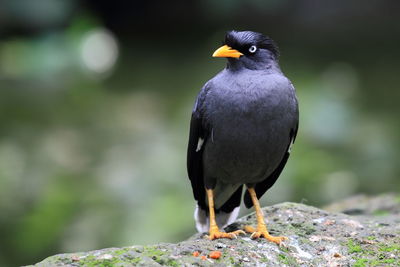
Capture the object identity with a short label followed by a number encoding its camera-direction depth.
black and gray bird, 10.30
